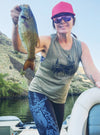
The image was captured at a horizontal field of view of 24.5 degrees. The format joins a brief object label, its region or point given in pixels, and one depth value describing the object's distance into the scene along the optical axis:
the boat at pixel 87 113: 1.63
